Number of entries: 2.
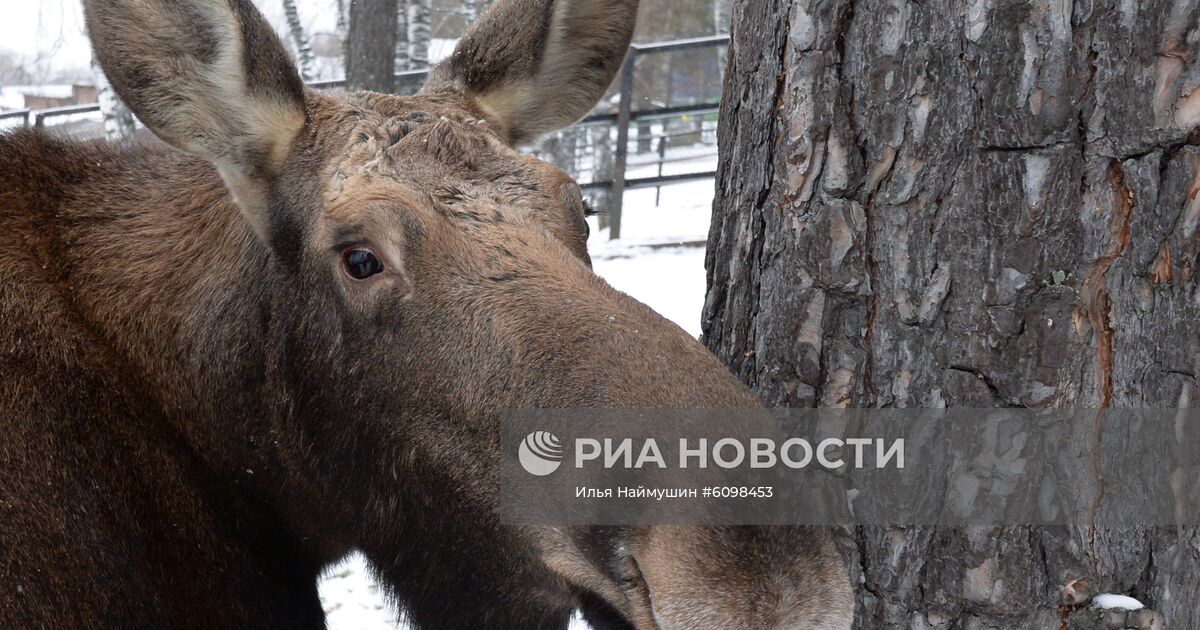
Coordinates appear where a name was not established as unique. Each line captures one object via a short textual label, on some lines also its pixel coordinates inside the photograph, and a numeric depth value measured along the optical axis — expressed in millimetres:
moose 2492
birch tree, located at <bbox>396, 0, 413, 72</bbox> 16828
